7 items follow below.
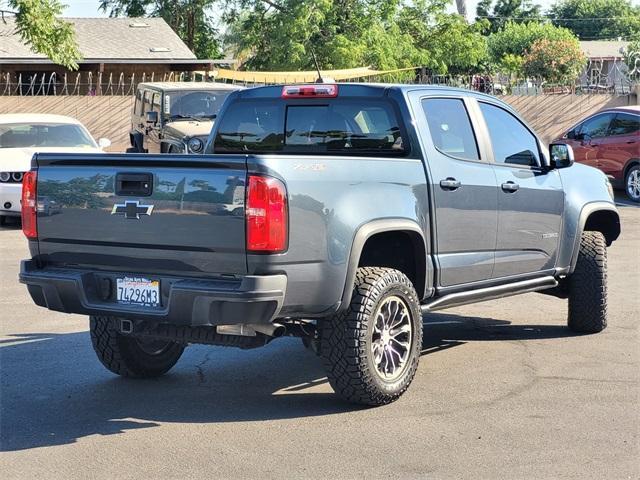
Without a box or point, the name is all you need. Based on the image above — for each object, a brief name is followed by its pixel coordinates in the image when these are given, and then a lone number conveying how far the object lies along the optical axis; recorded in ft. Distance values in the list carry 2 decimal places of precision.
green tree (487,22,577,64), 254.88
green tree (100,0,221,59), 161.58
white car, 51.08
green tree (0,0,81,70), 83.20
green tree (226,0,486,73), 136.26
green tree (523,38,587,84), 164.04
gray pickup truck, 19.03
